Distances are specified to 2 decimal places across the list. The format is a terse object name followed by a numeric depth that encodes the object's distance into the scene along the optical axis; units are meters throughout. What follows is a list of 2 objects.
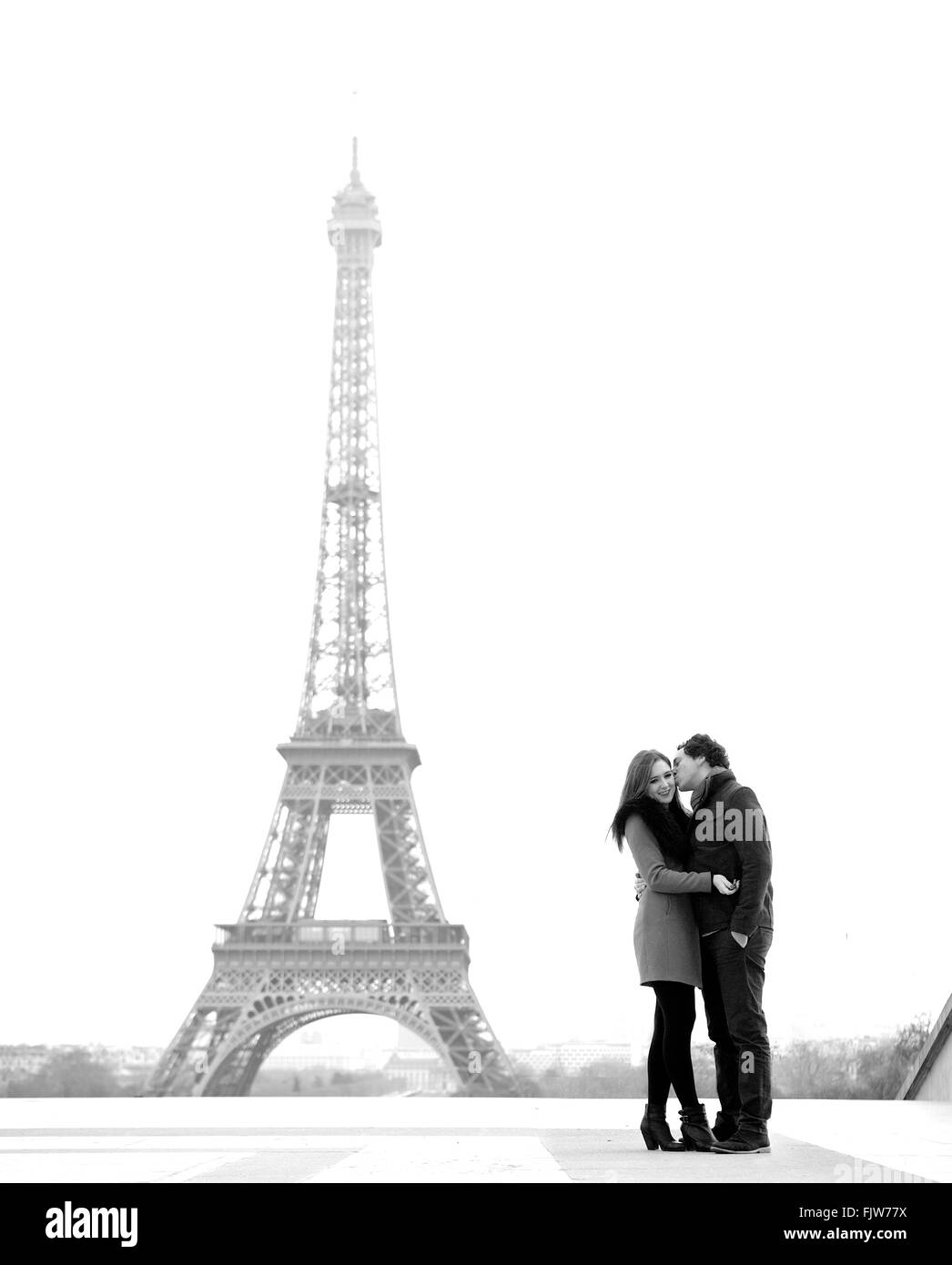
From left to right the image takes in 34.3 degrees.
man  5.29
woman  5.43
